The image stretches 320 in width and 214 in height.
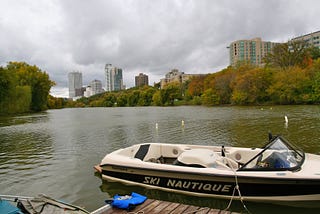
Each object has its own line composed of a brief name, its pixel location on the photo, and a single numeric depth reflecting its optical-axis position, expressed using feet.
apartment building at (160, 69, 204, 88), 597.60
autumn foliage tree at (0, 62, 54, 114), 196.65
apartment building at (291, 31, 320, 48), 449.39
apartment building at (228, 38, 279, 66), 524.93
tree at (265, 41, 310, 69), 266.57
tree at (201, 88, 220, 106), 268.00
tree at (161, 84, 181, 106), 363.35
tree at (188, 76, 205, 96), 338.89
